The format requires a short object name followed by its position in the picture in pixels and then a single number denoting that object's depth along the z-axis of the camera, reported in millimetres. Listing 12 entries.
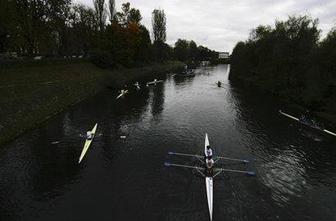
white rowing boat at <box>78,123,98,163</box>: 28053
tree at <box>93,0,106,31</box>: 92812
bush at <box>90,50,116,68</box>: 88438
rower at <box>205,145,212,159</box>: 25370
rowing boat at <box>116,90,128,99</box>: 62175
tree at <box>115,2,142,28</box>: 103094
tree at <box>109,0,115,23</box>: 99562
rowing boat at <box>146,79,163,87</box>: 82750
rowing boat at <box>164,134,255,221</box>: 20633
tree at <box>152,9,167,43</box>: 129750
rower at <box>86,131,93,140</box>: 32000
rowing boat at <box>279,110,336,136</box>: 37775
